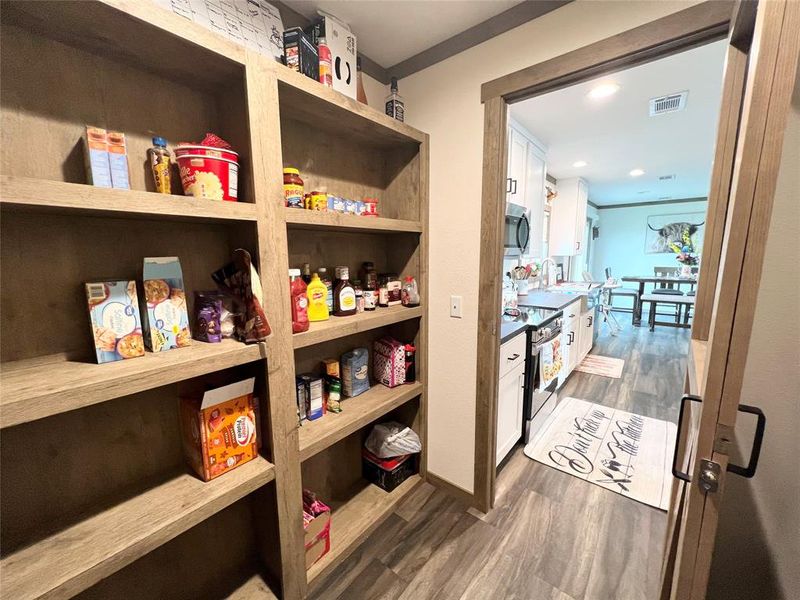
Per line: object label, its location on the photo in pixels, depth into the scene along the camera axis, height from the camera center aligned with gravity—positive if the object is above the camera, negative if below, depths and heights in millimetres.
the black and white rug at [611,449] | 1953 -1414
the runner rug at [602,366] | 3680 -1371
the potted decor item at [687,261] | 5852 -138
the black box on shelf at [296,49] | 1129 +743
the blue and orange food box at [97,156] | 780 +249
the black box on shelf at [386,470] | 1778 -1239
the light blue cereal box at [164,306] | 912 -148
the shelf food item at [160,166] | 914 +263
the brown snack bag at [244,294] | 990 -129
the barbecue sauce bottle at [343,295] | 1453 -184
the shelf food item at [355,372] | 1633 -615
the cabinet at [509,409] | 1946 -1009
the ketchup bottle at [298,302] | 1195 -181
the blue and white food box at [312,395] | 1400 -629
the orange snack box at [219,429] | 1001 -575
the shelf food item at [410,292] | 1744 -209
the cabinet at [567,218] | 4641 +550
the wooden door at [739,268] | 455 -22
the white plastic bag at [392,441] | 1747 -1050
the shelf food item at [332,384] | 1509 -627
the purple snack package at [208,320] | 1022 -210
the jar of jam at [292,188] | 1177 +253
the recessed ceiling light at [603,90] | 2072 +1108
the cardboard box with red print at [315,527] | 1314 -1159
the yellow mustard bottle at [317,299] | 1363 -191
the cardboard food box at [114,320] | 828 -173
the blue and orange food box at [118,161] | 811 +247
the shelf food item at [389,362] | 1737 -598
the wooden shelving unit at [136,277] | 763 -139
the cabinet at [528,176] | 2584 +707
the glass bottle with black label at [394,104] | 1577 +760
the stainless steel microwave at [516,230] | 2533 +208
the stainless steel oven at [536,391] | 2186 -1018
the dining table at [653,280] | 5349 -454
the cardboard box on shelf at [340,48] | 1243 +856
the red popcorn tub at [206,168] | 917 +260
